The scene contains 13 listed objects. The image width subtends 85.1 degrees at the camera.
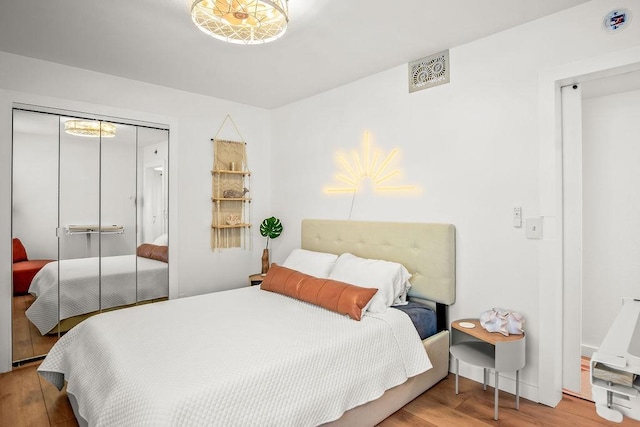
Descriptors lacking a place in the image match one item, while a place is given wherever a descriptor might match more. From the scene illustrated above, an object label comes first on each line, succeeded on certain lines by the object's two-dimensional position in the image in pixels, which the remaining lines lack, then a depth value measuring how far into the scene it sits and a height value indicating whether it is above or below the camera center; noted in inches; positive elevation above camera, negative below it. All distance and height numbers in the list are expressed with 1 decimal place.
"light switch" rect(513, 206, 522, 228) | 91.9 -0.6
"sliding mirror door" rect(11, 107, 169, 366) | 111.9 -2.4
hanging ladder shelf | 153.9 +9.1
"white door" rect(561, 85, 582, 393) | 88.7 -0.1
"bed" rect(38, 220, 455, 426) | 58.3 -28.7
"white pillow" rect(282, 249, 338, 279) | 121.5 -17.7
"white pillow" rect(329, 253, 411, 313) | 99.5 -19.6
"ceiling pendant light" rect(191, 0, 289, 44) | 72.6 +43.2
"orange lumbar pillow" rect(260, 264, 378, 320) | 91.7 -22.2
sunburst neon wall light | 122.2 +16.3
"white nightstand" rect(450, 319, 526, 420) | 82.7 -35.4
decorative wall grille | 106.7 +45.2
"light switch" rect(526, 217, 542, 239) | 88.4 -3.4
